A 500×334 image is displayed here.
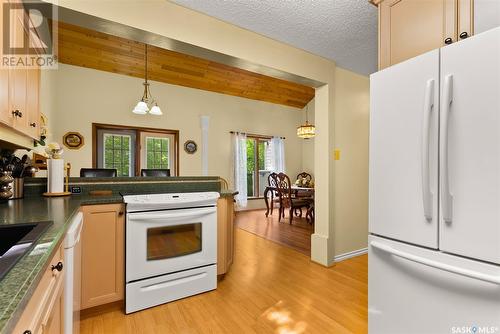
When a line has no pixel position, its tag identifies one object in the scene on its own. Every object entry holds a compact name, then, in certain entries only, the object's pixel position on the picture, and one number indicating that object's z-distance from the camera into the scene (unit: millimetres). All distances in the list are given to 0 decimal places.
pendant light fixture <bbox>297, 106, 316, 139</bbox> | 5152
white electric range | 1863
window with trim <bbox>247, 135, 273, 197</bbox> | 6539
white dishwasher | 1107
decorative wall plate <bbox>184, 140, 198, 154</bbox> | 5371
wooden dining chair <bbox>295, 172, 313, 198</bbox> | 4988
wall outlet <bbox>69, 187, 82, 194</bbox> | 2078
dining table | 4885
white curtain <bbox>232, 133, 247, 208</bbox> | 5977
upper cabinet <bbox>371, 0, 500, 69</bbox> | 1203
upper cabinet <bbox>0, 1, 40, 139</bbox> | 1327
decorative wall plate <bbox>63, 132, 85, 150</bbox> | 4277
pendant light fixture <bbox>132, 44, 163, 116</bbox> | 3439
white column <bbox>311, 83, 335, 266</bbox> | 2844
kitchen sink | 768
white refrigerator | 964
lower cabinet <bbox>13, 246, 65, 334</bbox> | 598
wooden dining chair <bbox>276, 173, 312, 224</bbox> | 4836
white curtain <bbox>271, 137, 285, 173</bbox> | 6707
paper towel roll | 1925
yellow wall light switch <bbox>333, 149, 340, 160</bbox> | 2949
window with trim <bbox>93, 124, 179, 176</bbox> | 4703
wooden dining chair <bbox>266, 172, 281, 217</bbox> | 5242
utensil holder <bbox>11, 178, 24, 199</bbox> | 1751
